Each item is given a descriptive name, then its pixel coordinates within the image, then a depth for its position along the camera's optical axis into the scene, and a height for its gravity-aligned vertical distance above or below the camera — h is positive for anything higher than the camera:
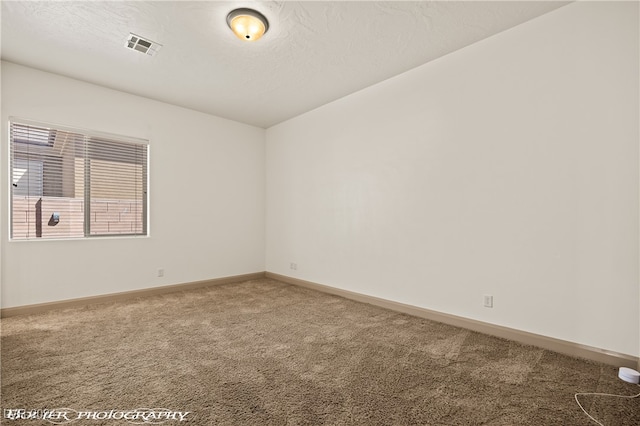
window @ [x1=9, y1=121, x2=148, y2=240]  3.46 +0.41
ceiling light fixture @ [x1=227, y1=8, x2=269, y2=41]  2.43 +1.59
